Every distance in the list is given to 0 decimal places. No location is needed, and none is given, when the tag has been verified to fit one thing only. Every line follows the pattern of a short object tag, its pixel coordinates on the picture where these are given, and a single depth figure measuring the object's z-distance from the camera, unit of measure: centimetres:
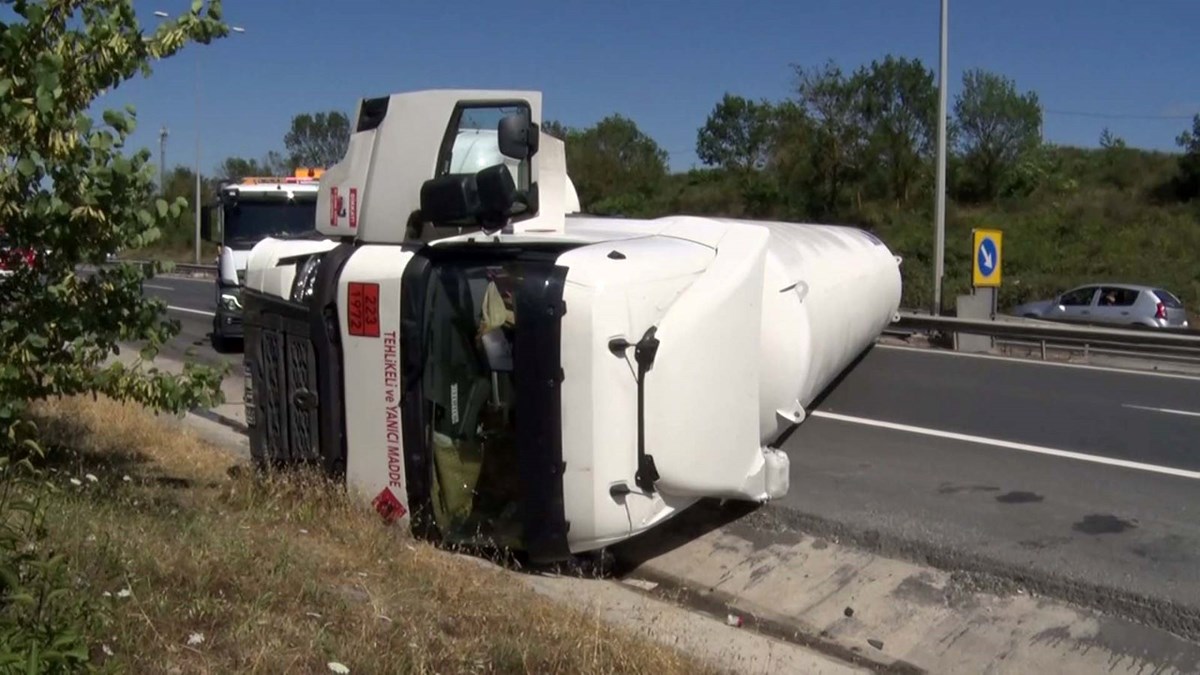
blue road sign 2053
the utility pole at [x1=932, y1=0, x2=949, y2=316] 2216
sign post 2041
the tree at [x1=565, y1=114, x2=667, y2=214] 4544
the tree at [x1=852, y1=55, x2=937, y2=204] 4459
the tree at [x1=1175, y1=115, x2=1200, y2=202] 4328
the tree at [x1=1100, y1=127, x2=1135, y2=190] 4731
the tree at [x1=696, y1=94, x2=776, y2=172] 5303
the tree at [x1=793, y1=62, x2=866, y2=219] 4394
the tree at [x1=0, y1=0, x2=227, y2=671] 527
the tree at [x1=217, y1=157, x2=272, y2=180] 4706
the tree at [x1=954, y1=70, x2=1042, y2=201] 4678
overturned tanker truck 610
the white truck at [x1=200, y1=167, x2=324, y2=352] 1703
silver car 2614
